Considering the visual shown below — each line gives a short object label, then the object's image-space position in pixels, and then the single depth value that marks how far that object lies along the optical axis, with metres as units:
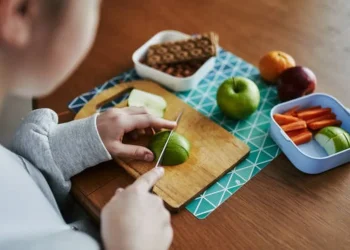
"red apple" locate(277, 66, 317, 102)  1.02
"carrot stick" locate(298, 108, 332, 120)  0.95
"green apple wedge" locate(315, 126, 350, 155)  0.88
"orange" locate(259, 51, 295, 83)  1.07
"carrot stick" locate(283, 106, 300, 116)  0.97
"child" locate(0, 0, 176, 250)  0.52
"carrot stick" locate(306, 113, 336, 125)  0.95
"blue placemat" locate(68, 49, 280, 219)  0.85
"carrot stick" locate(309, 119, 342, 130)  0.94
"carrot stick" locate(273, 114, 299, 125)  0.94
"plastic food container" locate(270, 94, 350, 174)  0.86
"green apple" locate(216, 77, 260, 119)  0.97
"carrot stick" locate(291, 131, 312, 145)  0.92
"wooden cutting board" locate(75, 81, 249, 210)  0.84
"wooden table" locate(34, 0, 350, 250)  0.79
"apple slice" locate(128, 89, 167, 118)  1.00
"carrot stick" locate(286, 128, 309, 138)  0.93
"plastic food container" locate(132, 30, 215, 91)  1.07
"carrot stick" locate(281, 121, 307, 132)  0.92
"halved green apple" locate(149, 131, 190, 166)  0.88
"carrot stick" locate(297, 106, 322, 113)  0.98
